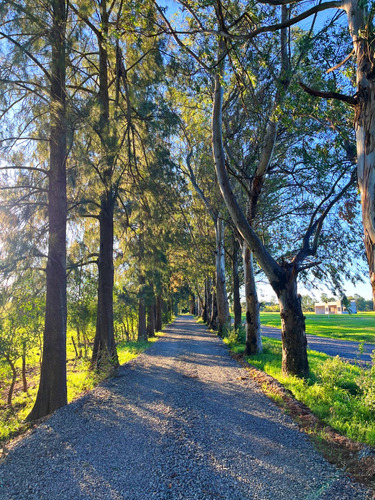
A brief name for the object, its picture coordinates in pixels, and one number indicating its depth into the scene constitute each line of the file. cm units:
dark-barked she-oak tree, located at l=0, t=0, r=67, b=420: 582
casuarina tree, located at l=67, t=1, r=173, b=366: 698
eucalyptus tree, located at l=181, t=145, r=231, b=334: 1670
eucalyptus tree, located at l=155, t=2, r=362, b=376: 705
